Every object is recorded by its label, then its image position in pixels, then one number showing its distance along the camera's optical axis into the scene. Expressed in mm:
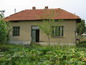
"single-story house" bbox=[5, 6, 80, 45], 11013
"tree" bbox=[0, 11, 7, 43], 7374
